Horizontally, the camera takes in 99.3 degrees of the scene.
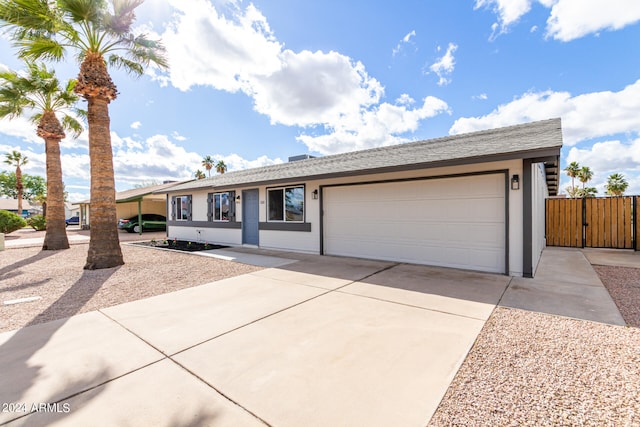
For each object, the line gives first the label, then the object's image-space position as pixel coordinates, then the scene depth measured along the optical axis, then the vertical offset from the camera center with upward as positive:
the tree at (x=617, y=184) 30.83 +2.42
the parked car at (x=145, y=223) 20.13 -0.90
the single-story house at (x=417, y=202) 5.86 +0.19
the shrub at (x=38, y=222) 20.92 -0.71
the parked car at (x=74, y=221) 33.25 -1.07
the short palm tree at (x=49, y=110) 9.47 +4.00
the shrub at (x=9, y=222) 16.77 -0.56
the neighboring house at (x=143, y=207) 23.16 +0.38
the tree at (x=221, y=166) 38.66 +6.35
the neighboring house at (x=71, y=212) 41.79 +0.08
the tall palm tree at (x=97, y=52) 6.68 +4.20
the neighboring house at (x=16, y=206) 45.00 +1.23
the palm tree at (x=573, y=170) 34.31 +4.64
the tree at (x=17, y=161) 27.98 +5.56
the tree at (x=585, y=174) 34.06 +3.99
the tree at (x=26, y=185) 50.66 +5.50
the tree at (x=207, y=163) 39.75 +7.01
